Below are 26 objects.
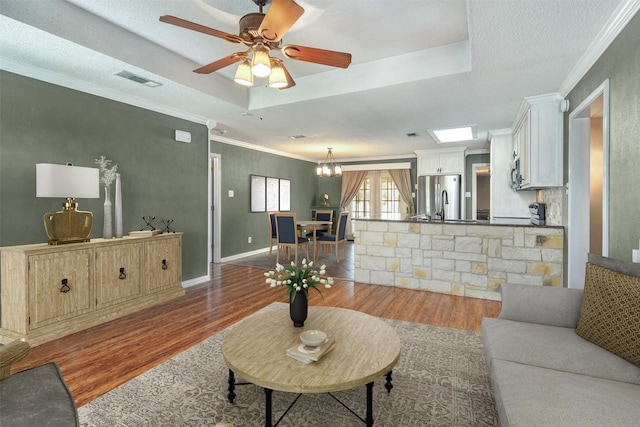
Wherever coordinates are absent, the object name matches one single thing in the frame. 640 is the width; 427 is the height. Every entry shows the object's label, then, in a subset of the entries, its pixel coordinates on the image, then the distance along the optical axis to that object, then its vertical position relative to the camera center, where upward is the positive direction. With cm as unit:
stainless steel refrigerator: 692 +36
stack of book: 154 -71
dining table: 609 -34
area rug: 166 -110
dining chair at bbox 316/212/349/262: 620 -53
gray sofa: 112 -71
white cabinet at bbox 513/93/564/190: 343 +77
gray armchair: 106 -70
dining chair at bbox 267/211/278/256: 612 -31
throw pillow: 143 -50
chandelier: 692 +87
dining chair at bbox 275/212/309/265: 561 -36
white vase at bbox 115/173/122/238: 332 +0
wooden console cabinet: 253 -68
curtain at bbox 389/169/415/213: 817 +74
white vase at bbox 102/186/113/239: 321 -9
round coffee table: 138 -74
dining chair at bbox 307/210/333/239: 719 -15
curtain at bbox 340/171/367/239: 884 +72
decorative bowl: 160 -67
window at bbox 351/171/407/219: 855 +31
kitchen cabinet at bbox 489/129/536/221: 512 +33
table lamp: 254 +14
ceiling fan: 180 +109
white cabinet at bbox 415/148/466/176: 689 +111
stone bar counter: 354 -56
